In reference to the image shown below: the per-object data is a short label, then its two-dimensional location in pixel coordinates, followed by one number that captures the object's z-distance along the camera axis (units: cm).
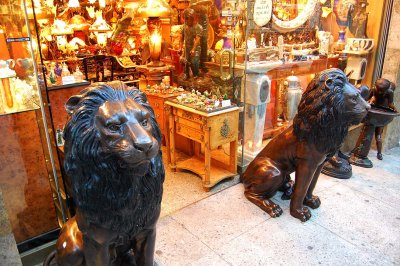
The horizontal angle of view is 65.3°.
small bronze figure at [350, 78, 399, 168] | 339
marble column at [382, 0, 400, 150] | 364
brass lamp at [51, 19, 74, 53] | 659
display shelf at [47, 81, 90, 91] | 228
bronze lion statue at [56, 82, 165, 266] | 107
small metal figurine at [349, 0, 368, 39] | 416
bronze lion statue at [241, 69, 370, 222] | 207
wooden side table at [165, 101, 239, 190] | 287
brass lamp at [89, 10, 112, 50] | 742
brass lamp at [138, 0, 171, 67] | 411
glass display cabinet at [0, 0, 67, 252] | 187
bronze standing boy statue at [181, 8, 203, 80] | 383
